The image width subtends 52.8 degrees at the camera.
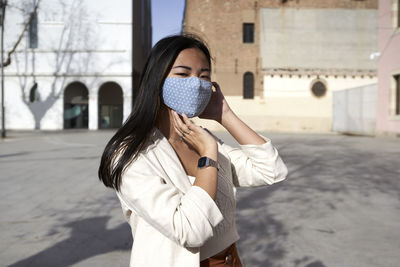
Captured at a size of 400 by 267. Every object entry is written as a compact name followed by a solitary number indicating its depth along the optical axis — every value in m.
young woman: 1.35
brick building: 31.52
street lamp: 20.64
